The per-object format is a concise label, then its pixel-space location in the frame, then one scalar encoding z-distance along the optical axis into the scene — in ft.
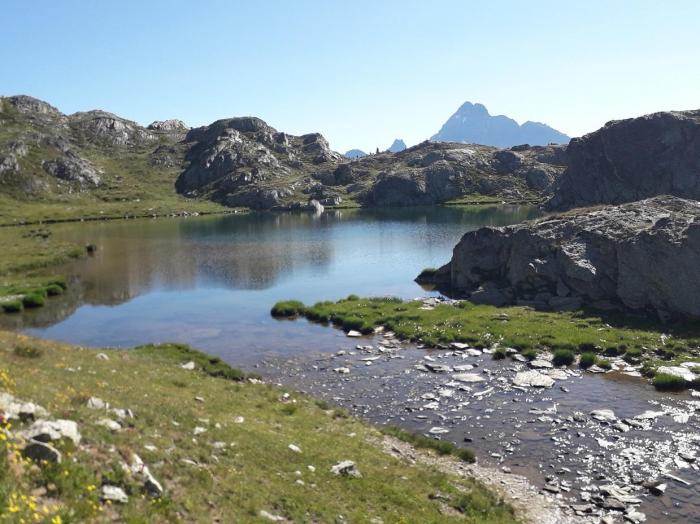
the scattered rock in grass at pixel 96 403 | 64.44
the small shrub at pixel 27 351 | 92.55
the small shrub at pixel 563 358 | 143.74
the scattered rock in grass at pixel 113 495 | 44.62
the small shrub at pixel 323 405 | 115.24
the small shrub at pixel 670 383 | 123.13
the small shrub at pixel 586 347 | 150.30
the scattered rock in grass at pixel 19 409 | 49.52
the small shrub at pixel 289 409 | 104.83
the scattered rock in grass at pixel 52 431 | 46.98
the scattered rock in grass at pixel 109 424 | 58.95
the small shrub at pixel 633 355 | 140.56
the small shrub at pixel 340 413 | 111.14
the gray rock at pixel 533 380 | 129.29
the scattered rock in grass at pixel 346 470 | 73.26
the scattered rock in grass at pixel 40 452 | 44.21
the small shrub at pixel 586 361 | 140.56
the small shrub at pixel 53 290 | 248.11
